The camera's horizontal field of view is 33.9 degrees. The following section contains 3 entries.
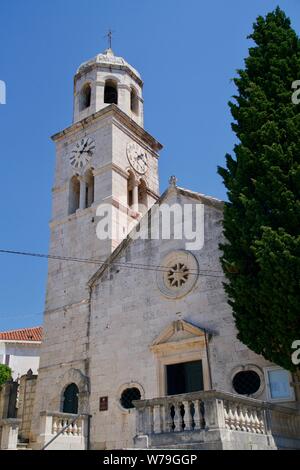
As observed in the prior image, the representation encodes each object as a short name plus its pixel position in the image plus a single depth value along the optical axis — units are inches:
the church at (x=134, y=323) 414.9
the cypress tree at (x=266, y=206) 431.5
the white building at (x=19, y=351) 1453.0
